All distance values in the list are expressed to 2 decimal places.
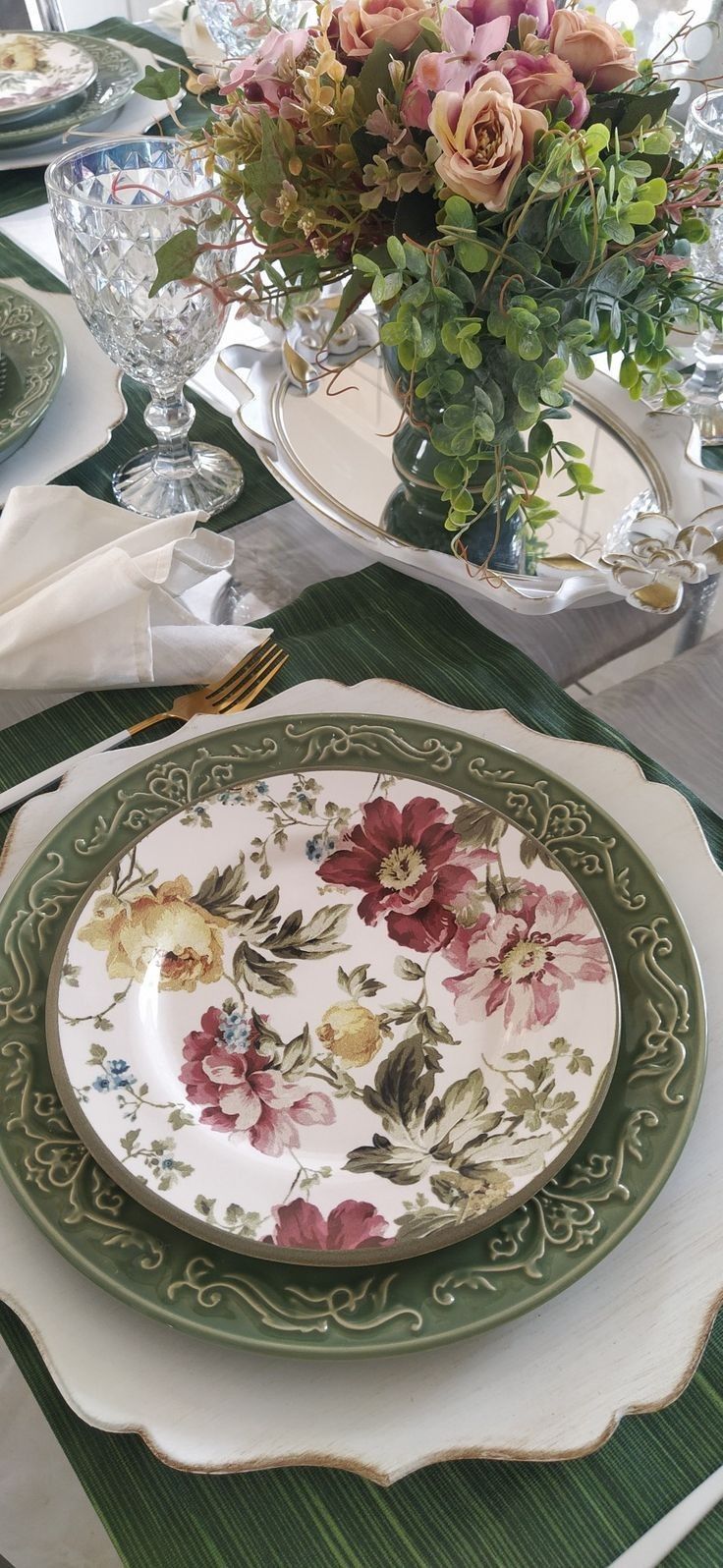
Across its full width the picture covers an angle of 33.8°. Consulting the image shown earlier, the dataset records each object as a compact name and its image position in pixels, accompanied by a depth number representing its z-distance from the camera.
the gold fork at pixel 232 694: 0.65
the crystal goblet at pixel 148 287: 0.72
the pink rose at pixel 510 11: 0.61
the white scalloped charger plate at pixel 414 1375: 0.38
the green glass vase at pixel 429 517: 0.76
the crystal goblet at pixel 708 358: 0.81
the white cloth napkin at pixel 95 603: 0.67
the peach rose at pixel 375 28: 0.61
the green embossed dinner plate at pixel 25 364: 0.81
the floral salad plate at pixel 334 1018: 0.44
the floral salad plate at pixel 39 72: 1.20
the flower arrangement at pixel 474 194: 0.58
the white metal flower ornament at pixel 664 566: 0.70
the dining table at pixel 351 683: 0.39
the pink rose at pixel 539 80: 0.59
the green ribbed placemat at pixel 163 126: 1.20
